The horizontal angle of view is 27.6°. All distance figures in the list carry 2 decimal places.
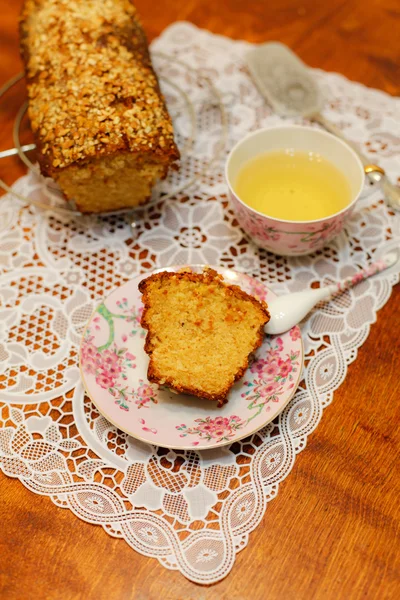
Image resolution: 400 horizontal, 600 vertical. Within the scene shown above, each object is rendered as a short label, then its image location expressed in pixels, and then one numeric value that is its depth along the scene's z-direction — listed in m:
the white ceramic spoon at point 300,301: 0.54
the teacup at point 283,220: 0.56
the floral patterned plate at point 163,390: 0.50
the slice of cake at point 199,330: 0.51
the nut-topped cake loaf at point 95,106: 0.58
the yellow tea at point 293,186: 0.59
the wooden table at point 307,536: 0.47
